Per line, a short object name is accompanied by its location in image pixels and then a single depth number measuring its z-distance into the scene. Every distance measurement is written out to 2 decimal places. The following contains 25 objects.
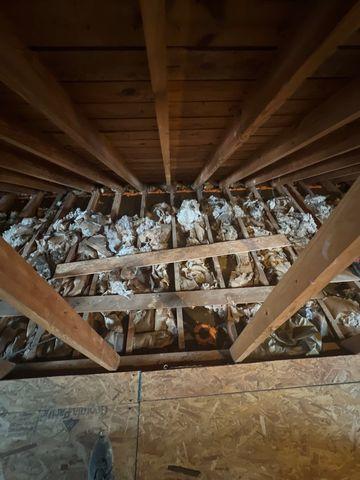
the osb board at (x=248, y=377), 1.48
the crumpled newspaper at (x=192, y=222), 2.66
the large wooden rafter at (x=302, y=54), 0.72
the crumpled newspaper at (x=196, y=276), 2.20
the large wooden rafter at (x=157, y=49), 0.63
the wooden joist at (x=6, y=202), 3.17
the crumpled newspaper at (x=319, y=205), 2.93
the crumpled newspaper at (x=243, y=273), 2.21
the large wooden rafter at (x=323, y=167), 2.17
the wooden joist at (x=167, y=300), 2.00
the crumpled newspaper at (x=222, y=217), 2.69
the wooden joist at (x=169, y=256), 2.29
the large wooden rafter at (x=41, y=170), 1.85
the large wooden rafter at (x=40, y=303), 0.69
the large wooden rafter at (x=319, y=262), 0.52
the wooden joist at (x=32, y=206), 3.08
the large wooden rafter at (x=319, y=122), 1.17
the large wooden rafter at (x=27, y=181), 2.32
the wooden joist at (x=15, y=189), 2.90
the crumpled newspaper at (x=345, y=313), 1.90
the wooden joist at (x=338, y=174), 2.82
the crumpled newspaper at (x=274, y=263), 2.31
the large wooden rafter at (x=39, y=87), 0.81
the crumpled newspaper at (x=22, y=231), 2.69
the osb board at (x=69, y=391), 1.43
